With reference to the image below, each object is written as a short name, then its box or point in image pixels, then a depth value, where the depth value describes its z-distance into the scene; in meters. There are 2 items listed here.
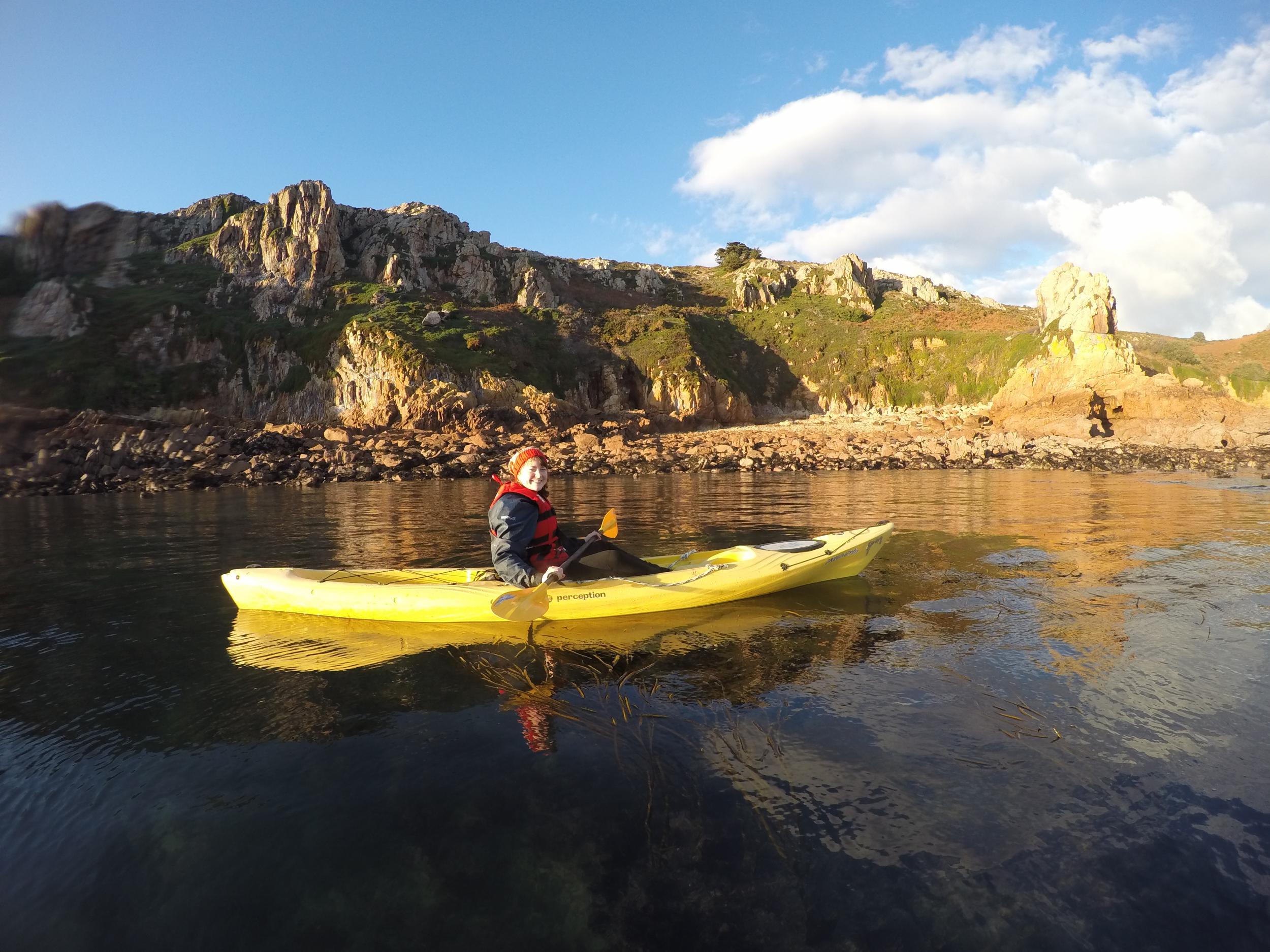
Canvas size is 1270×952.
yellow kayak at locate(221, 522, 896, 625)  6.02
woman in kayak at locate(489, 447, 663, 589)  5.95
